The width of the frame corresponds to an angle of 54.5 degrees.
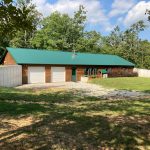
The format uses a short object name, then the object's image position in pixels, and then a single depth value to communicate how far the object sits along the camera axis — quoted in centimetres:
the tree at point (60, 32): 3001
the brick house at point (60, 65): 2033
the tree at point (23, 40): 2988
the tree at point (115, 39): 3880
